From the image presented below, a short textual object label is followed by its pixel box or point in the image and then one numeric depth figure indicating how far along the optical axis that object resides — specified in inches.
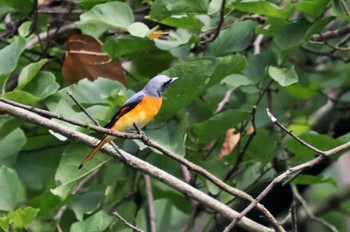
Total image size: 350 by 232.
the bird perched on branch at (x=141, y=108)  241.9
